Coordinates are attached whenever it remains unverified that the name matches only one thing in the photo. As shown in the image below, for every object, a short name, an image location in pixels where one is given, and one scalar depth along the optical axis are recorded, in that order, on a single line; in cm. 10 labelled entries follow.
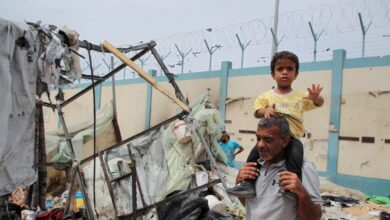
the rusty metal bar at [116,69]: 422
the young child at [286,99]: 229
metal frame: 403
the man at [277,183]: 171
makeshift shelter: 297
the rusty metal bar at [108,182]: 413
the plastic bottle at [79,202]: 467
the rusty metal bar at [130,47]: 377
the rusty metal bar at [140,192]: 418
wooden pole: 379
